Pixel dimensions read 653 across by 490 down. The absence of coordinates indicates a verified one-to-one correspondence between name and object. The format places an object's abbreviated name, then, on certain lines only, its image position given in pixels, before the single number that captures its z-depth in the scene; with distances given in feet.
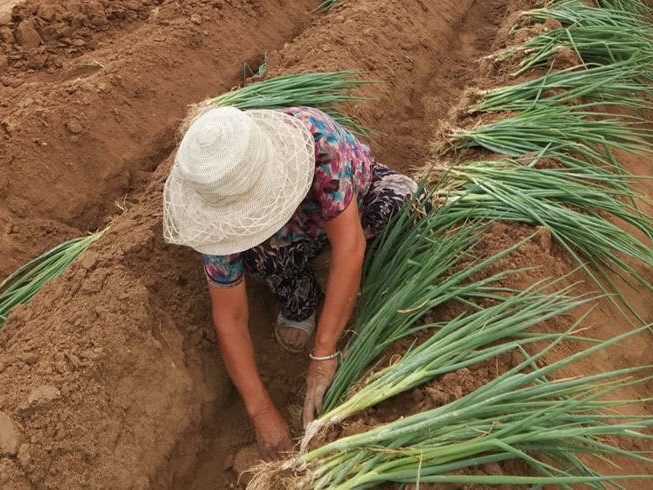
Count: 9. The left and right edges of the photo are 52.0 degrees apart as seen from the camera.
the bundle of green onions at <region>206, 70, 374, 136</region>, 8.52
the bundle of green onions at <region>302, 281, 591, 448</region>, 5.18
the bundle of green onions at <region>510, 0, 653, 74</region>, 9.32
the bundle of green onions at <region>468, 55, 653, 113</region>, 8.57
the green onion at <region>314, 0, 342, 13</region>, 12.08
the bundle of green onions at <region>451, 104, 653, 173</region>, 7.77
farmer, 4.94
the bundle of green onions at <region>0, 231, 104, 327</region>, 7.32
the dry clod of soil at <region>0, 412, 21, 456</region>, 5.48
